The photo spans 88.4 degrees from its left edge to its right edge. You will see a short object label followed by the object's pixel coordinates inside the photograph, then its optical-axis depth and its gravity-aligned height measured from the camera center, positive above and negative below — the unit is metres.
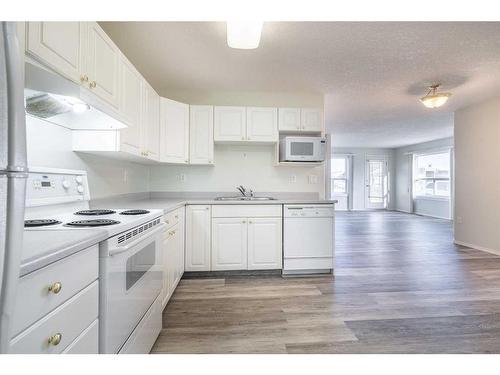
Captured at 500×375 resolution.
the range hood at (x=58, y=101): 1.18 +0.44
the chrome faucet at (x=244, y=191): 3.48 -0.08
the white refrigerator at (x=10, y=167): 0.57 +0.04
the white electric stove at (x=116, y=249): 1.07 -0.32
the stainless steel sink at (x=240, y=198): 3.31 -0.17
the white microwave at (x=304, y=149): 3.22 +0.47
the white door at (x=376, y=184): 9.58 +0.10
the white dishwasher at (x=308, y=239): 2.99 -0.62
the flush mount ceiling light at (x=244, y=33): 1.81 +1.13
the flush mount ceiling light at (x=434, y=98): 3.24 +1.14
